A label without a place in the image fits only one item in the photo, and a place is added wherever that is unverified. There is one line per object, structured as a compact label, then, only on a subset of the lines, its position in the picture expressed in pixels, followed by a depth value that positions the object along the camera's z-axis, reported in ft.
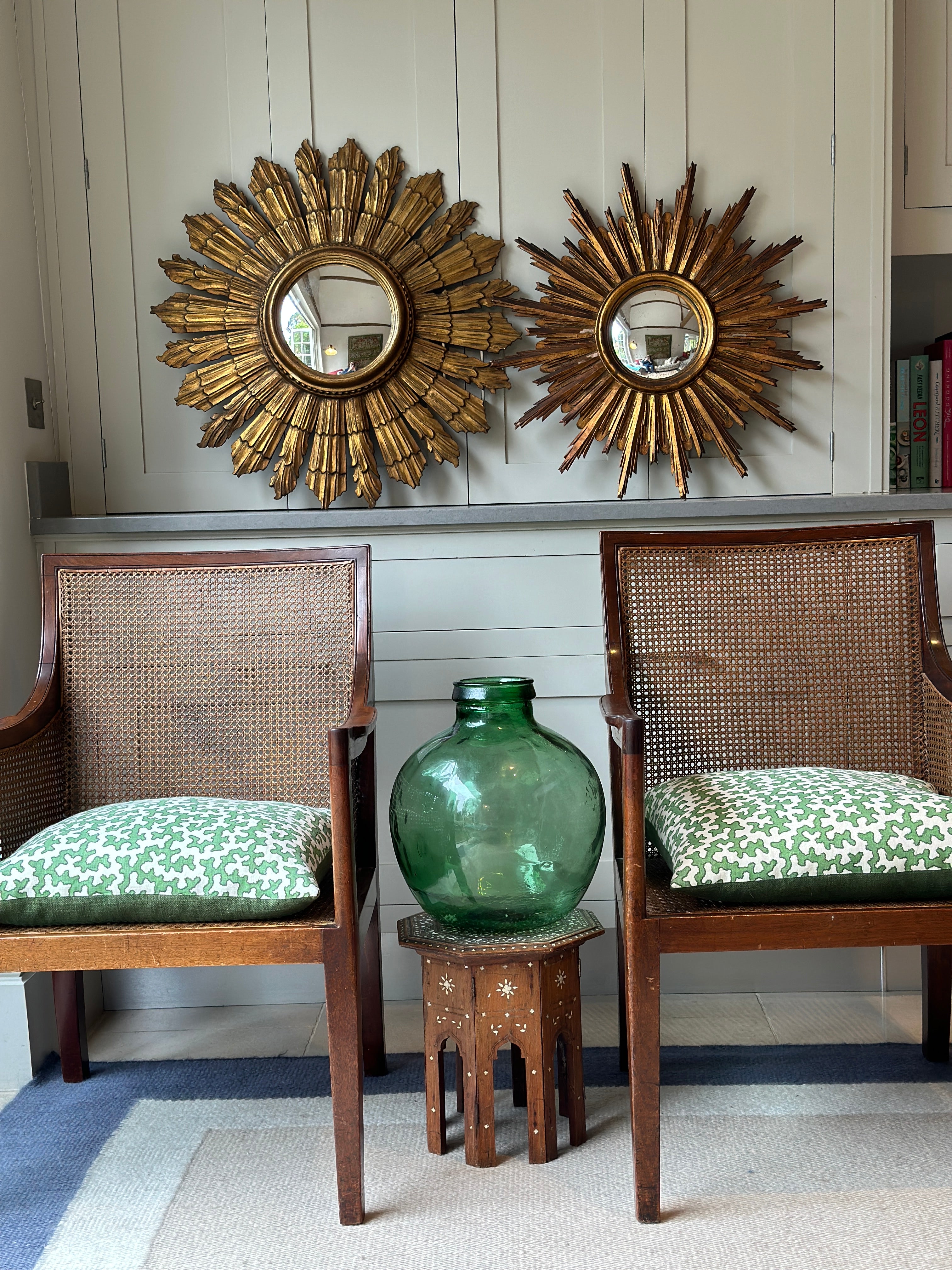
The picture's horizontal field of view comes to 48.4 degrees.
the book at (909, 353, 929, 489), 8.13
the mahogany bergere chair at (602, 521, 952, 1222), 6.07
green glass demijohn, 4.99
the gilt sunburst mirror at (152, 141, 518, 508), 7.11
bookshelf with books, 8.13
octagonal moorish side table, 5.04
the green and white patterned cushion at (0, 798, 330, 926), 4.62
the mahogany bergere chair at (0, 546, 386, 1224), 6.05
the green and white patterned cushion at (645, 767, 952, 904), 4.62
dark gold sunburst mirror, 7.13
